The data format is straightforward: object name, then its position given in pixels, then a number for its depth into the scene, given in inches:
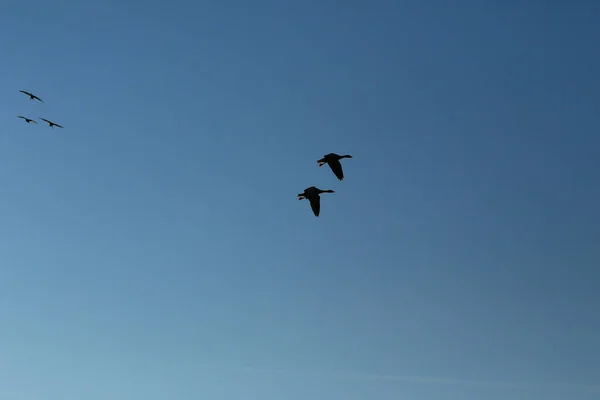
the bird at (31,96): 5605.3
